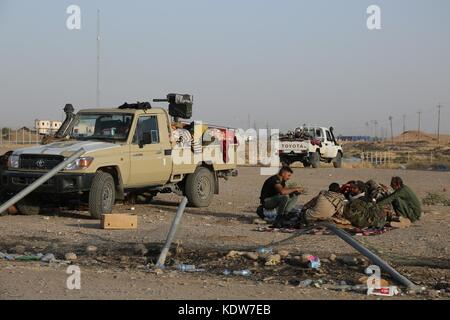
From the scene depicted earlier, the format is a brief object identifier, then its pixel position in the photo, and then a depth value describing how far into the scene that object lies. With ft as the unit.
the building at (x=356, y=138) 455.13
